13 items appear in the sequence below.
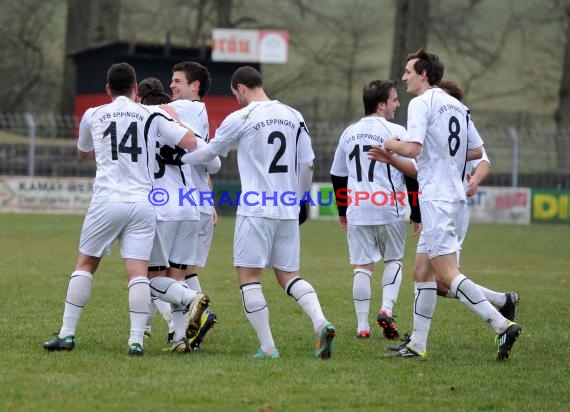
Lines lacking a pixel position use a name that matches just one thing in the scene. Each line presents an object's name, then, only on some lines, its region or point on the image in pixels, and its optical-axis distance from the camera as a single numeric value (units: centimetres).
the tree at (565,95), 7794
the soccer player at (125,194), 1636
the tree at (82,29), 7619
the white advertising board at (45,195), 5484
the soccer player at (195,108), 1825
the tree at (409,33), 6153
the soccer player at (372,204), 1956
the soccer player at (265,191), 1614
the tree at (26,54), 9056
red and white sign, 6806
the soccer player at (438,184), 1617
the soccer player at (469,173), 1680
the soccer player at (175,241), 1716
